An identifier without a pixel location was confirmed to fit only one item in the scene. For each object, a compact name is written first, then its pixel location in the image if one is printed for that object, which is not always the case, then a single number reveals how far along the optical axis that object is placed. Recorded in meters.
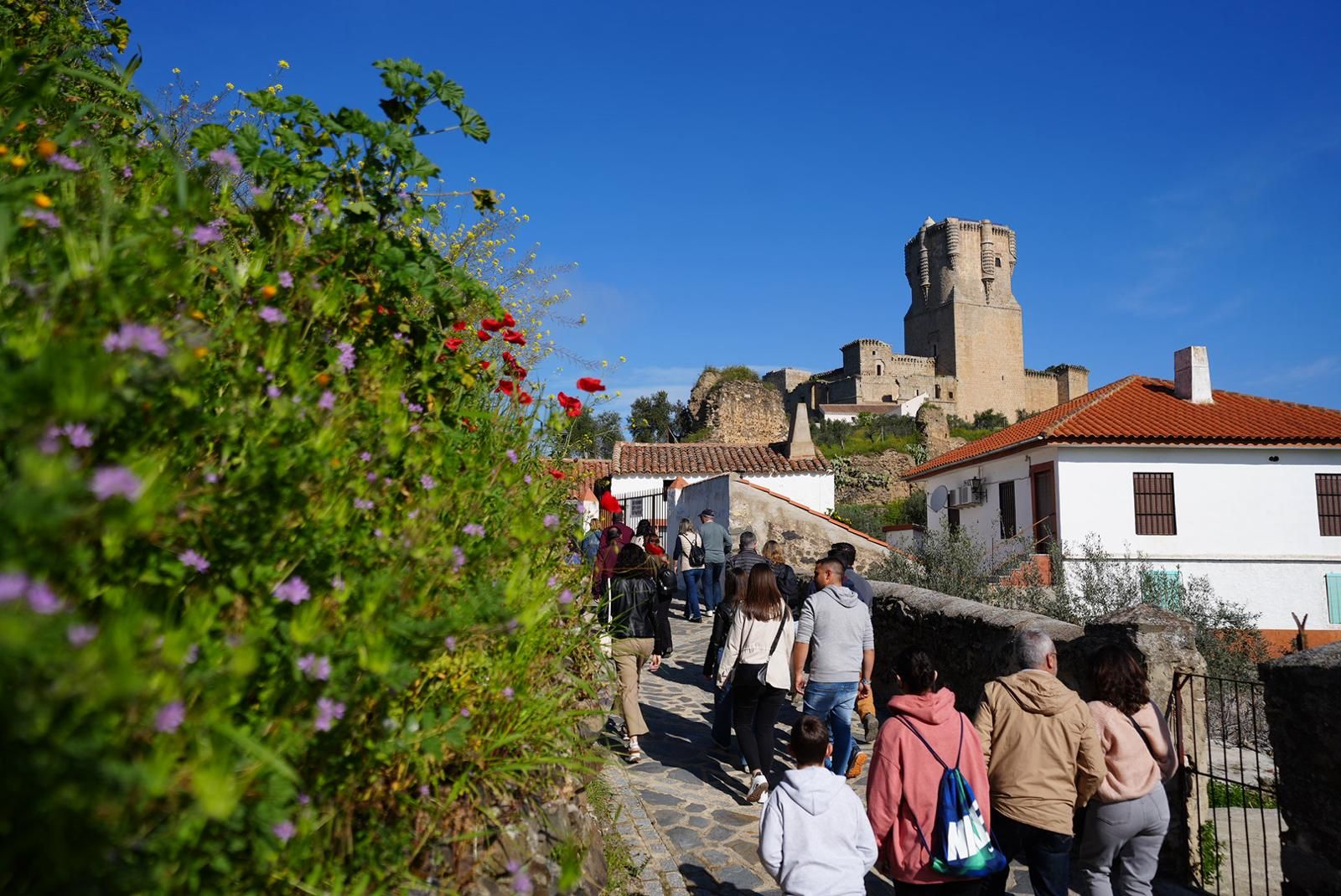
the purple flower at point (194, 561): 1.41
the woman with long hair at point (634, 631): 6.73
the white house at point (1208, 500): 22.28
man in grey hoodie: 6.10
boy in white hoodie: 3.41
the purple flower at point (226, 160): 2.20
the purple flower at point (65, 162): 1.74
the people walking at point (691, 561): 13.98
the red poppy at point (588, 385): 4.14
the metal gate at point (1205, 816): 5.02
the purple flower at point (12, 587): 0.85
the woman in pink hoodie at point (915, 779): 3.54
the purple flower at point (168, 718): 1.04
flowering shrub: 1.02
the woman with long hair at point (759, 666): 6.29
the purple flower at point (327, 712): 1.38
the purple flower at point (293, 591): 1.44
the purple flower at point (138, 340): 1.21
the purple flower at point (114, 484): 0.97
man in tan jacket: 3.92
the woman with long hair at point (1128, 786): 3.99
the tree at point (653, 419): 55.06
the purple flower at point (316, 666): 1.35
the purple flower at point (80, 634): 0.96
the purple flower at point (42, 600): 0.87
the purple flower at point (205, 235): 1.81
